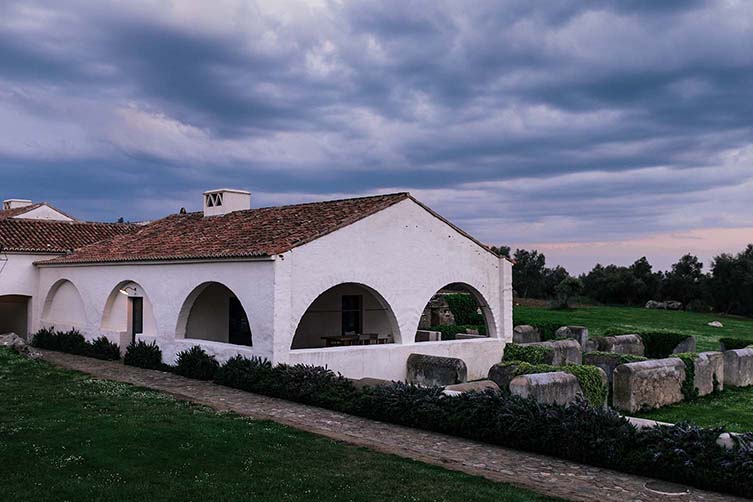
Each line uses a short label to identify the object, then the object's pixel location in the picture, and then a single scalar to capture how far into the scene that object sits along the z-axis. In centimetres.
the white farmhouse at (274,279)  1661
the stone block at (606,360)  1934
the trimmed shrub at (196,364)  1725
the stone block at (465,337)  2157
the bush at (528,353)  2044
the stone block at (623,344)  2478
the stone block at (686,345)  2581
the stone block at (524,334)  2919
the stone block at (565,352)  2081
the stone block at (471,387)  1306
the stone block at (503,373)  1577
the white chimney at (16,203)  3850
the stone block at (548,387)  1299
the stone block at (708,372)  1805
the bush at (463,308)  3641
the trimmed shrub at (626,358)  1898
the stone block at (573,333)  2786
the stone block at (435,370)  1641
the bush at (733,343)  2616
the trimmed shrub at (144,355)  1936
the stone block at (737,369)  2008
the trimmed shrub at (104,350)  2131
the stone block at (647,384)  1575
